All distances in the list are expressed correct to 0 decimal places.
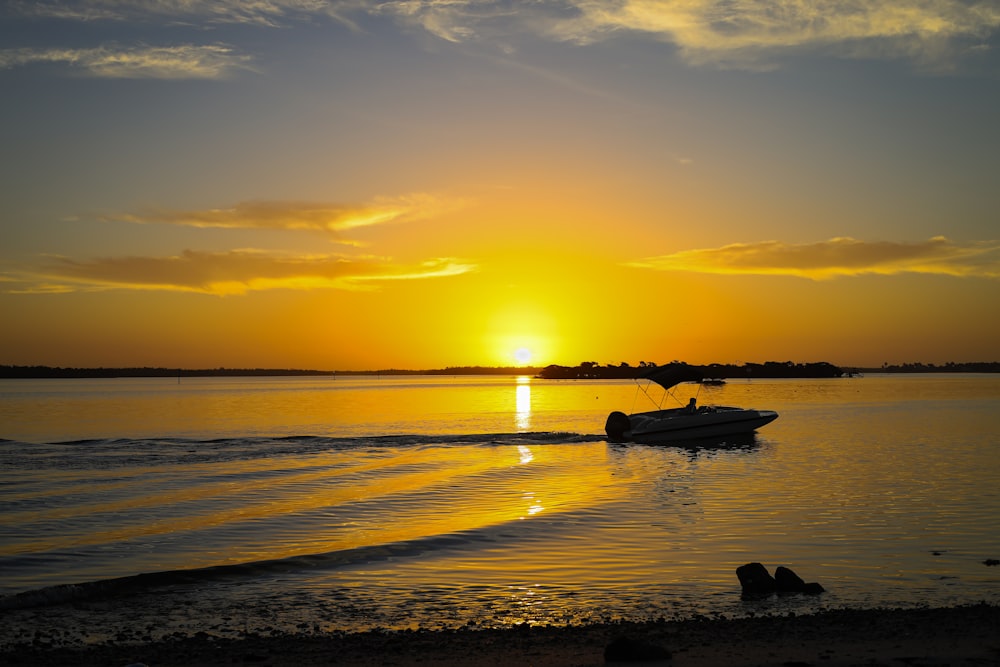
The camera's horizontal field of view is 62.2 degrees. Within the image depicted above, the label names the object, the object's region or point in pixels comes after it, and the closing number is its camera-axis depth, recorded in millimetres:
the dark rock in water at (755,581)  14148
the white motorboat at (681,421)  48031
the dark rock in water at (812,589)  14391
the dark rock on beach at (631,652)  10234
